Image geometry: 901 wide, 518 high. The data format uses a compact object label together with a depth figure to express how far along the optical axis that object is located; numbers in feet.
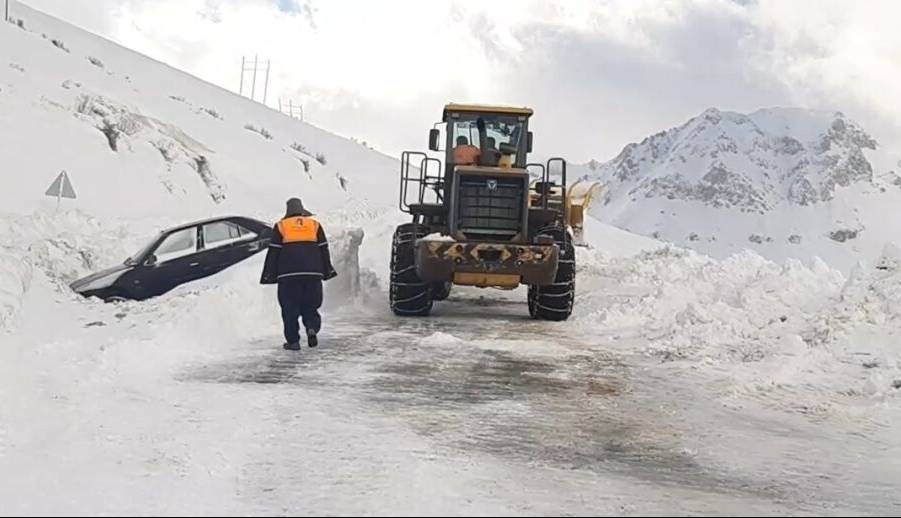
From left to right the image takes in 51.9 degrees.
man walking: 31.53
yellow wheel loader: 39.37
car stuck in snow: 40.09
